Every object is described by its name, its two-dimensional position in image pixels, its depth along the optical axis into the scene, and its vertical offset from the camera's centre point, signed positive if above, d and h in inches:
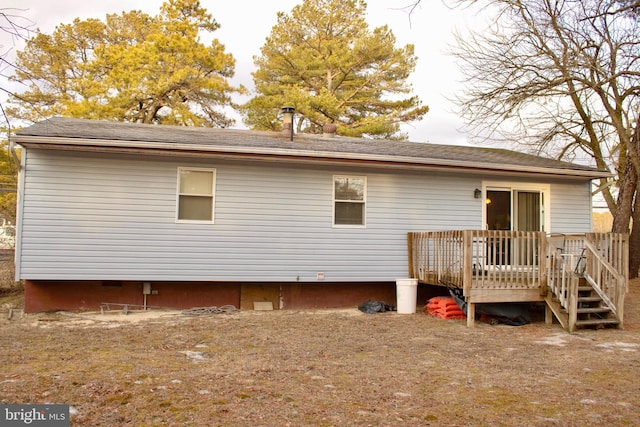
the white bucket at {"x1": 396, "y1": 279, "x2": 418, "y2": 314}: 350.6 -37.6
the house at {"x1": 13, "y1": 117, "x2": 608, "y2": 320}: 327.9 +20.9
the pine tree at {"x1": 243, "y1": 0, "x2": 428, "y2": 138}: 847.1 +298.4
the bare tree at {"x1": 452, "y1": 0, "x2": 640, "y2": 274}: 486.3 +166.1
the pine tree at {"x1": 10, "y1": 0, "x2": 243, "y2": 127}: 733.3 +256.3
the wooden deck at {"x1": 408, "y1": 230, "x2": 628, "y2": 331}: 301.1 -19.3
